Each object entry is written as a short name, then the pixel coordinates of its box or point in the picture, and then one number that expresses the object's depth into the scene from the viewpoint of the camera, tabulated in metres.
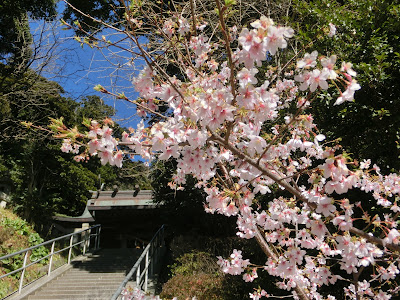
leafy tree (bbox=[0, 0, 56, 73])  7.76
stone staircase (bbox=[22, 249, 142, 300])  6.32
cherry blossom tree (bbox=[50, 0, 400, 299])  1.27
